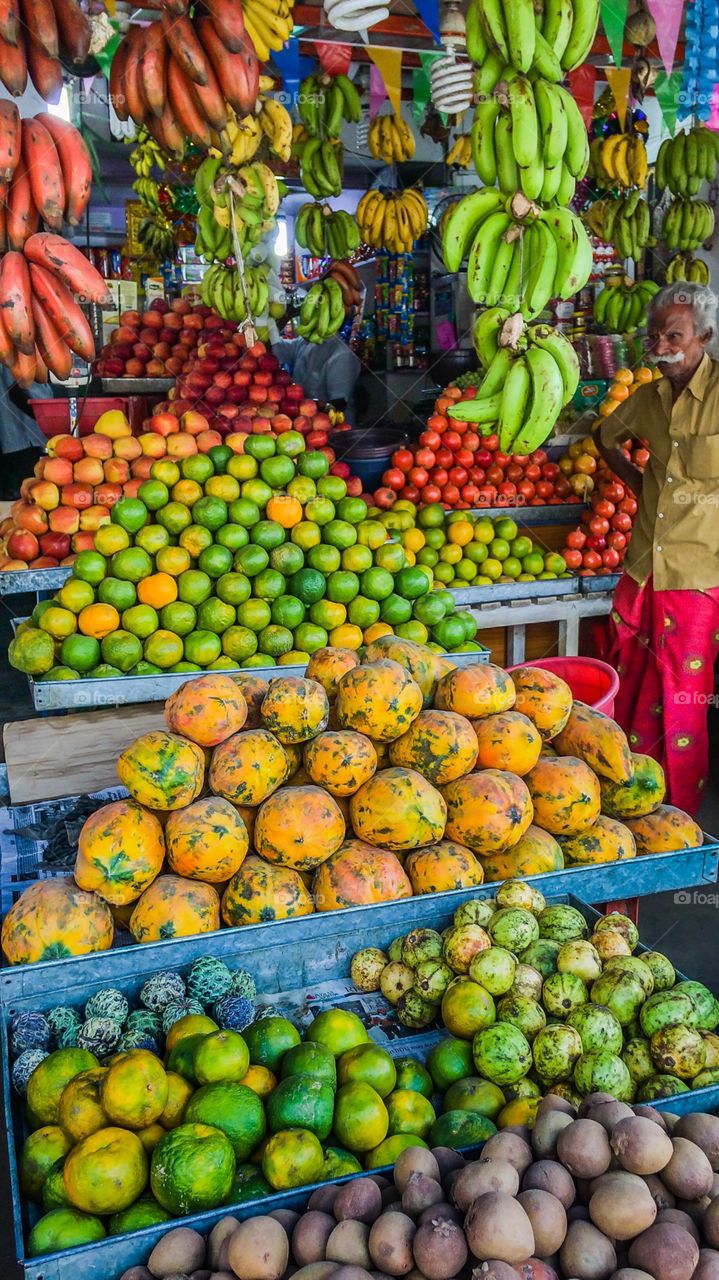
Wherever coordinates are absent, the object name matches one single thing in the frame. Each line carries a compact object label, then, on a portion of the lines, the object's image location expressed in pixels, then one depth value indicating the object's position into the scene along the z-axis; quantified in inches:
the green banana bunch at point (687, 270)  219.3
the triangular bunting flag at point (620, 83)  184.4
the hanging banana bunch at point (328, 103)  196.9
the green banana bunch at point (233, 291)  194.9
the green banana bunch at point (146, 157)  268.7
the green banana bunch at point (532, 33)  102.2
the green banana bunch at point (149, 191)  289.2
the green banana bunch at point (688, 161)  202.5
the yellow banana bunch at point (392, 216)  233.3
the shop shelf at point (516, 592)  171.9
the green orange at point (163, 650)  115.6
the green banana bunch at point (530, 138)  105.7
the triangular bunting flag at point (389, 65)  178.2
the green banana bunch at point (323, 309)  215.8
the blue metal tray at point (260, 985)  43.2
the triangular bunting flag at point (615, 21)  147.7
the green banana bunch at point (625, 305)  225.3
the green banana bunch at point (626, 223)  216.5
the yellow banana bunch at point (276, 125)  174.4
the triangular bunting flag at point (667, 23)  136.5
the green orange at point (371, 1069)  53.3
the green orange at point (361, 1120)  50.3
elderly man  142.9
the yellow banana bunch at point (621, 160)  211.5
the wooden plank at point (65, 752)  109.8
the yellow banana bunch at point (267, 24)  146.6
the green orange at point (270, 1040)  55.1
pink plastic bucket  119.7
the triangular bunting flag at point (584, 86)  195.0
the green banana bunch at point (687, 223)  214.4
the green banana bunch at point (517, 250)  112.7
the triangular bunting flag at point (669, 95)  198.7
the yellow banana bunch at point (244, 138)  159.0
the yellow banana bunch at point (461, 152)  234.8
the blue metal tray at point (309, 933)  60.3
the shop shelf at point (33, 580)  133.6
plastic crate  204.1
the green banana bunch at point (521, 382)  111.5
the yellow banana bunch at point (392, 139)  217.5
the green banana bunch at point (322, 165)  206.1
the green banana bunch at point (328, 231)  217.5
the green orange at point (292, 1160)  46.7
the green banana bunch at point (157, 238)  323.6
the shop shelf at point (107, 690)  111.9
